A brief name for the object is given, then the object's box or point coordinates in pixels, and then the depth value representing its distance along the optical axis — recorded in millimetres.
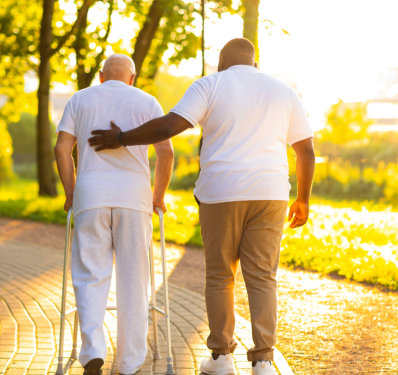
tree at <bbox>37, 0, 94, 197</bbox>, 17516
